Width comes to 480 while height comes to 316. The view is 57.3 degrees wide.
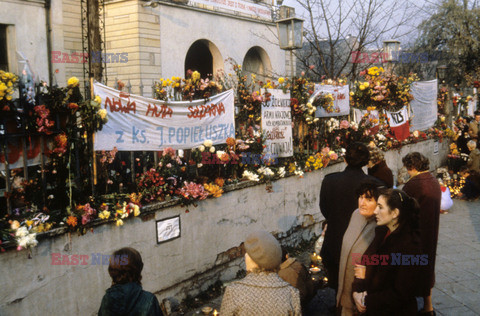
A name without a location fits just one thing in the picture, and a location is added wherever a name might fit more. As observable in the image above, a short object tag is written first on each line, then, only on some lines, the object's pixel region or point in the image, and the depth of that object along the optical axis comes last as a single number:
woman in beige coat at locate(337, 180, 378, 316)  3.58
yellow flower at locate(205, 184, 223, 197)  5.51
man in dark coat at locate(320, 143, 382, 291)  4.39
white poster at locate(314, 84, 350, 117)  8.26
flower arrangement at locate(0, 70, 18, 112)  3.65
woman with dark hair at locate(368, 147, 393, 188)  5.54
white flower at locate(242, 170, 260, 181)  6.26
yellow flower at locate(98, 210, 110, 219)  4.32
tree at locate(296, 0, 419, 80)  10.13
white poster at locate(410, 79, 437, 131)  12.08
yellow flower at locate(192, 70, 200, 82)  5.71
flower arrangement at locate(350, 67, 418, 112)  9.86
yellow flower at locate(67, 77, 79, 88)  4.18
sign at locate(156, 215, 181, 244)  4.98
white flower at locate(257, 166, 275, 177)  6.56
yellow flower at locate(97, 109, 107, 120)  4.41
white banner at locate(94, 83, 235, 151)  4.66
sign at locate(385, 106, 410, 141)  10.93
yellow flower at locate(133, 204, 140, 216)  4.59
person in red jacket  4.51
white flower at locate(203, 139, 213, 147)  5.80
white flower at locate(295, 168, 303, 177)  7.30
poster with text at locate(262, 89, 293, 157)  6.95
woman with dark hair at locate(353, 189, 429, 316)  3.06
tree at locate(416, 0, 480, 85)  20.75
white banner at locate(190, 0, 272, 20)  15.37
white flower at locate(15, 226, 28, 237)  3.66
